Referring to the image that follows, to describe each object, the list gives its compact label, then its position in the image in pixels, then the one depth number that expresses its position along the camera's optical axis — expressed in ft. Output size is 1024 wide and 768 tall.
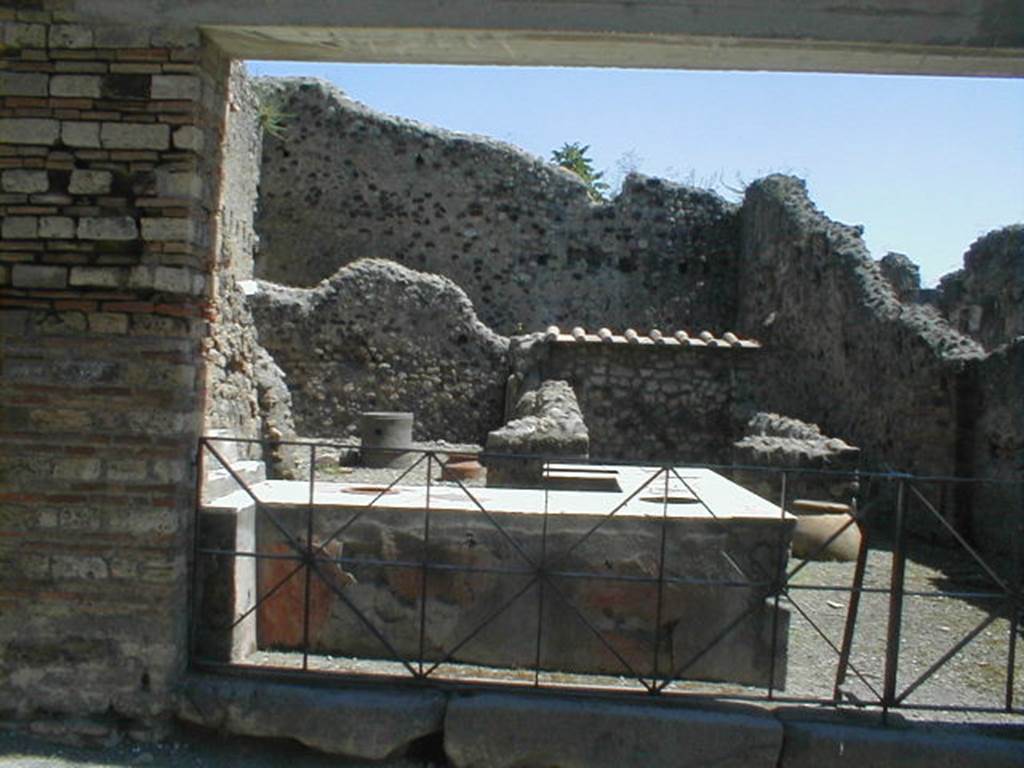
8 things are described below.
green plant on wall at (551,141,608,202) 107.84
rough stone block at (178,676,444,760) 14.61
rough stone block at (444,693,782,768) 14.34
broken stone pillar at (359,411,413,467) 42.22
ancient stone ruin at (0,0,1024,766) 14.51
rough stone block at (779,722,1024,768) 14.15
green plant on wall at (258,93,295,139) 57.26
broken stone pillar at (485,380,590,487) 28.37
